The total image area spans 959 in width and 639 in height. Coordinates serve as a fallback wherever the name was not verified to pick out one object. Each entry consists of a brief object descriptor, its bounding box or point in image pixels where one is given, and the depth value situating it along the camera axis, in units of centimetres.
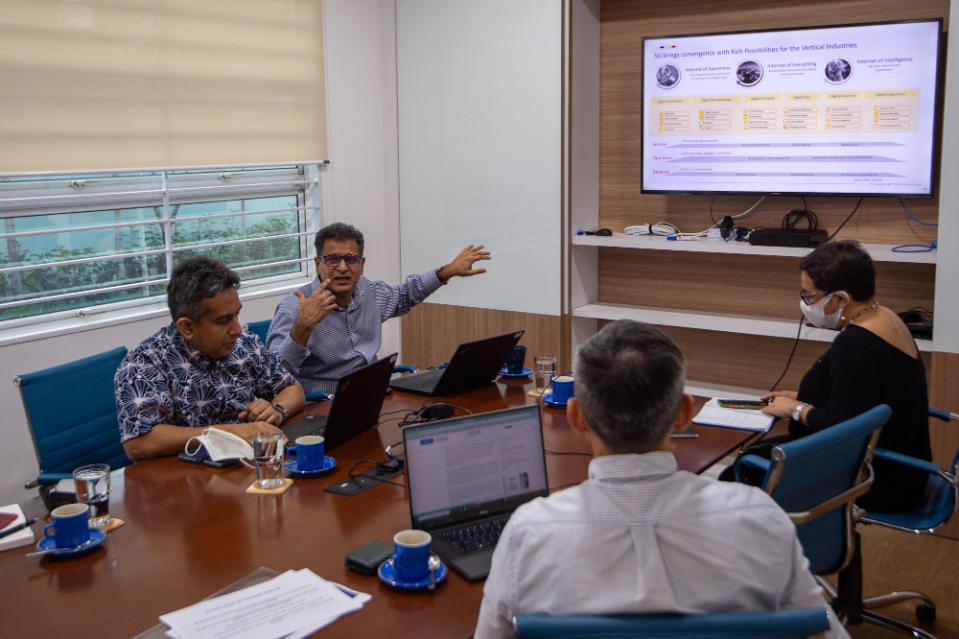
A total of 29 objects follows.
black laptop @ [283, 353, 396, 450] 255
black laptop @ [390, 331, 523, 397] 313
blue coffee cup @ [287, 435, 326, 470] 243
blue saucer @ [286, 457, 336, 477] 242
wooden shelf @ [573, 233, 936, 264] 395
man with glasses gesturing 340
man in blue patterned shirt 264
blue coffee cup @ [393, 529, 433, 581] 178
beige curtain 358
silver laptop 200
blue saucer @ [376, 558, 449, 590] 178
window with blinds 372
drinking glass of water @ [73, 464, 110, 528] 212
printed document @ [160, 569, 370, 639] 163
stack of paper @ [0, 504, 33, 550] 200
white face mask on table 254
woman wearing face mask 281
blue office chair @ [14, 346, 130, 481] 284
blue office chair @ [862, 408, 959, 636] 278
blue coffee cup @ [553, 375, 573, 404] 312
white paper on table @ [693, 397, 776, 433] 291
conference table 170
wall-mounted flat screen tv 401
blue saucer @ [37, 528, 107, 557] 195
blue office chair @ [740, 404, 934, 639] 224
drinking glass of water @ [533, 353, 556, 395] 325
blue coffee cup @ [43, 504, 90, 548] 196
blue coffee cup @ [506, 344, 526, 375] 346
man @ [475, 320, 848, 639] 138
